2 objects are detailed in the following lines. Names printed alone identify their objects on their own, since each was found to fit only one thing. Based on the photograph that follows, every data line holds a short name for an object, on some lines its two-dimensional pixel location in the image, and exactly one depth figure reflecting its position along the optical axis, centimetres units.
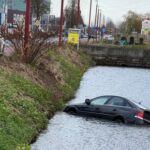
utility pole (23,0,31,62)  3130
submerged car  2383
